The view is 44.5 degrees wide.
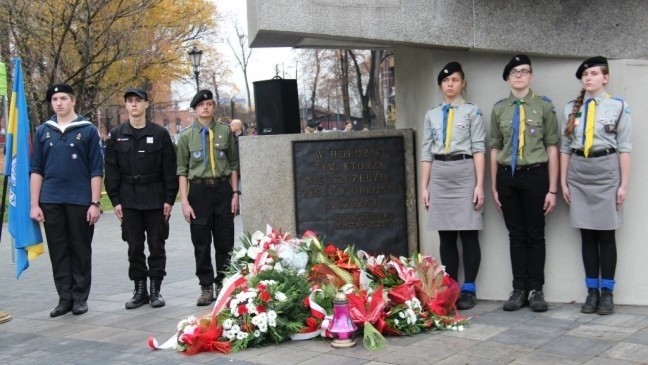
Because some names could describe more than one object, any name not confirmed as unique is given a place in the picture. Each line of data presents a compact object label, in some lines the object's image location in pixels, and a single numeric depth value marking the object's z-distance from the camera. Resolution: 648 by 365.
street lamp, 26.53
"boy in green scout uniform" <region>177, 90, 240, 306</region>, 7.34
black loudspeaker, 7.59
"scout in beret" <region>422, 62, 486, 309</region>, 6.51
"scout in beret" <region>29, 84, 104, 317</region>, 7.24
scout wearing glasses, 6.31
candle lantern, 5.40
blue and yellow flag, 7.14
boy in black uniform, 7.36
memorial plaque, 7.33
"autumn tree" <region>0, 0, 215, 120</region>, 19.44
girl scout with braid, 6.04
